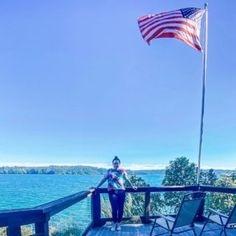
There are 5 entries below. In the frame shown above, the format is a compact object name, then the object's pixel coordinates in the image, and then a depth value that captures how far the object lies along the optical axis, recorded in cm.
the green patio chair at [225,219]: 471
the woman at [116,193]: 602
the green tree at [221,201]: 719
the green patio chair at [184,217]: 452
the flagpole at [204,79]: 650
